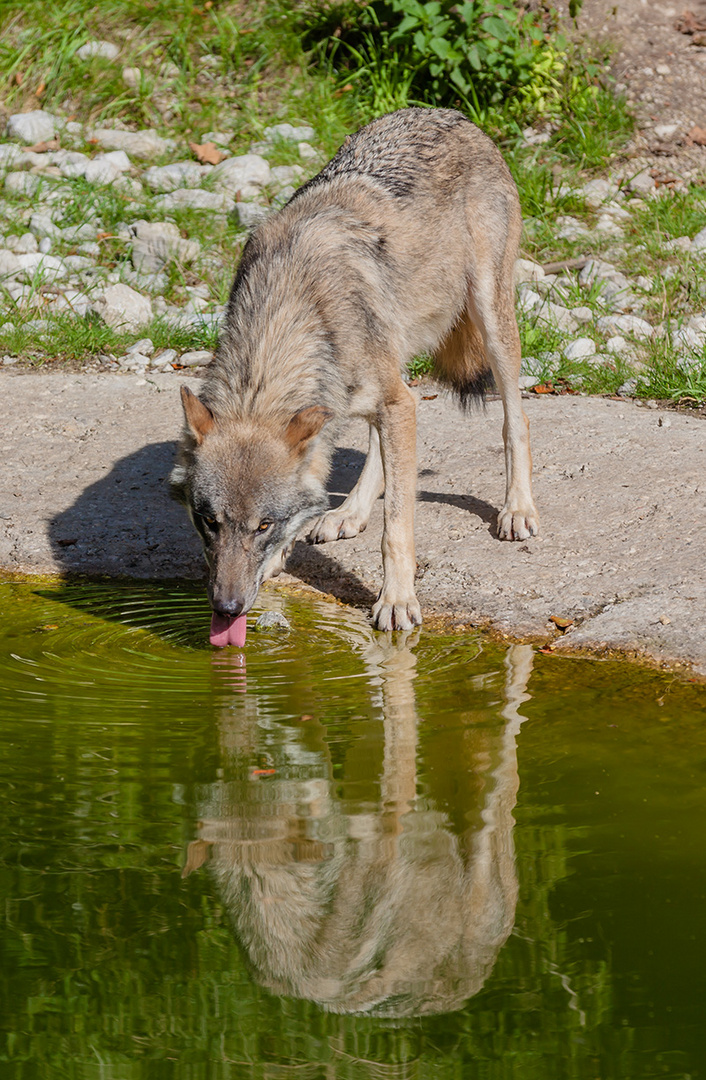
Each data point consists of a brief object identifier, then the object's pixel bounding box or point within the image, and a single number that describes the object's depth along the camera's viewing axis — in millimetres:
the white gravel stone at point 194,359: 15977
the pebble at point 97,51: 21406
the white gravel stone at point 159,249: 17703
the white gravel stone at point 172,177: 19281
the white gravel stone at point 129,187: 19047
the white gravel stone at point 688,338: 15461
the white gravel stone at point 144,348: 16266
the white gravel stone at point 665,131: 20891
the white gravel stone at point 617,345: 15969
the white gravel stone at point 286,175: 19359
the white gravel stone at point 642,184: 19828
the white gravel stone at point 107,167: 19281
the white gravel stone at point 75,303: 16937
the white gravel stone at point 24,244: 17859
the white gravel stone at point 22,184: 18812
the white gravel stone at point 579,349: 15953
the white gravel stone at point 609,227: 18594
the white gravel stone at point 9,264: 17422
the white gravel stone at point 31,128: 20203
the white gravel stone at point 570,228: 18547
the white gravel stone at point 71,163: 19344
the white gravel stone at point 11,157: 19437
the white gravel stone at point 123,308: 16687
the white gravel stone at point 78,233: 18172
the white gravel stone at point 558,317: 16469
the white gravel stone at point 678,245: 17828
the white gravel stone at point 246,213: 18239
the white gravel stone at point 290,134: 20422
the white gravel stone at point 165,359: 16025
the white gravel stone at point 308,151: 20047
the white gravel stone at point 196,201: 18719
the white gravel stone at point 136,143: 20266
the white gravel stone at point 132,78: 21484
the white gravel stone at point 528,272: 17531
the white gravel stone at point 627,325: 16312
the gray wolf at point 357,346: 8836
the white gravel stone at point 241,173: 19391
